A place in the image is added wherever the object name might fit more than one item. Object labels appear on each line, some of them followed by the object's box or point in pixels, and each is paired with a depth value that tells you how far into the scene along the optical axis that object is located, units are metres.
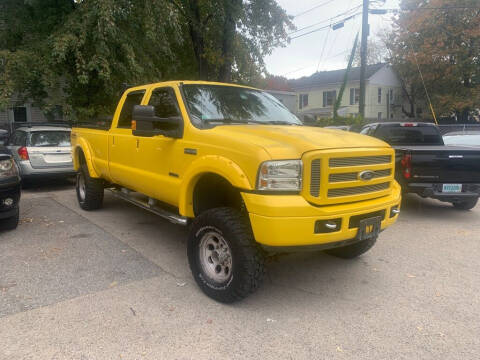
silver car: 8.42
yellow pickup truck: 3.05
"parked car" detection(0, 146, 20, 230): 5.07
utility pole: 16.41
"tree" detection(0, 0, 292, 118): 11.10
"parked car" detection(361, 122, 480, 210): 6.23
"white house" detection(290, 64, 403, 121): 36.28
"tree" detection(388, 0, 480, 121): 30.50
